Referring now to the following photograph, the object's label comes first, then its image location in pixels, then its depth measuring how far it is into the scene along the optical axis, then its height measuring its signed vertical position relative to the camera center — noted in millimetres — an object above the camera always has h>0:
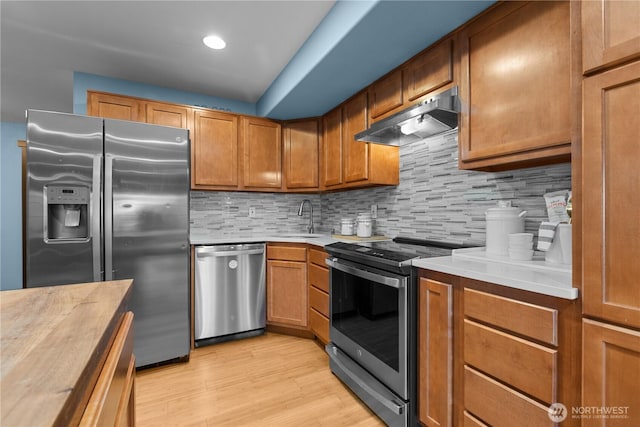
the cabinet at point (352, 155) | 2494 +522
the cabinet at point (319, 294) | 2422 -686
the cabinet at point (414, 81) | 1748 +883
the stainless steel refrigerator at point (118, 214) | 1920 -6
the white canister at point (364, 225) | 2709 -110
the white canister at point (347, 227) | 2969 -138
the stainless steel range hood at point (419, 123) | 1627 +571
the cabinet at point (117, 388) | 507 -377
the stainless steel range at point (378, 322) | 1504 -644
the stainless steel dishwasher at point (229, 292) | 2535 -699
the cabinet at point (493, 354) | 979 -539
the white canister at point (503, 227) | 1534 -71
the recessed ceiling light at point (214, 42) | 2250 +1322
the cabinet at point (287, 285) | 2693 -666
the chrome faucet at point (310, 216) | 3471 -34
